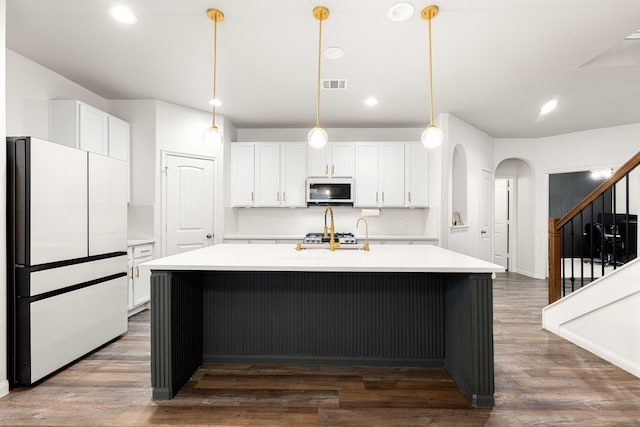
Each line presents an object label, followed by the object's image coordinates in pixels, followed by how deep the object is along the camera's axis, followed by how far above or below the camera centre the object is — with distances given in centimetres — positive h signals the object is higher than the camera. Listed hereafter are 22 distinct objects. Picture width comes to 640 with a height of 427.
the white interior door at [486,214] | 592 +1
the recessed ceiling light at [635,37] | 315 +163
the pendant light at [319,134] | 246 +60
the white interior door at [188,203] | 444 +16
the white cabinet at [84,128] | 339 +91
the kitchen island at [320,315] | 251 -75
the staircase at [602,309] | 255 -81
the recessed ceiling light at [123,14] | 243 +144
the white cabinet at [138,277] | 375 -70
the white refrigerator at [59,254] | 229 -29
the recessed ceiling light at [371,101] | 427 +141
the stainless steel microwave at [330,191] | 517 +35
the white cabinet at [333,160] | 525 +82
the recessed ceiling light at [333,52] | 298 +143
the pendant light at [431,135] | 247 +58
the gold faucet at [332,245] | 280 -26
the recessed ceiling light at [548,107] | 441 +142
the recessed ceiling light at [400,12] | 238 +142
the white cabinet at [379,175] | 521 +60
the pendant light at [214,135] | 271 +63
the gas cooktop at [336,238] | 429 -31
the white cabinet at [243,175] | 530 +61
